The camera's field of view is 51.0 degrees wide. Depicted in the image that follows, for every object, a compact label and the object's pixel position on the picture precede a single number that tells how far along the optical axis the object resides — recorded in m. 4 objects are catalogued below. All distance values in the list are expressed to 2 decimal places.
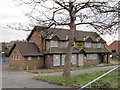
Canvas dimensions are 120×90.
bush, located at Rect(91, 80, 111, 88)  5.88
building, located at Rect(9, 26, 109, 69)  21.77
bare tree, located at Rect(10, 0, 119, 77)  9.23
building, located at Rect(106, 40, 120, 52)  42.22
